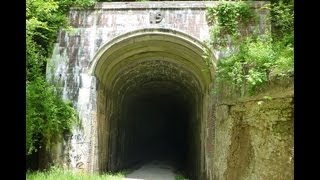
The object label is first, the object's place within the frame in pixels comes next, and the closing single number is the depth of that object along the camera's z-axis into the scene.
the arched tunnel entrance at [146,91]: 13.30
